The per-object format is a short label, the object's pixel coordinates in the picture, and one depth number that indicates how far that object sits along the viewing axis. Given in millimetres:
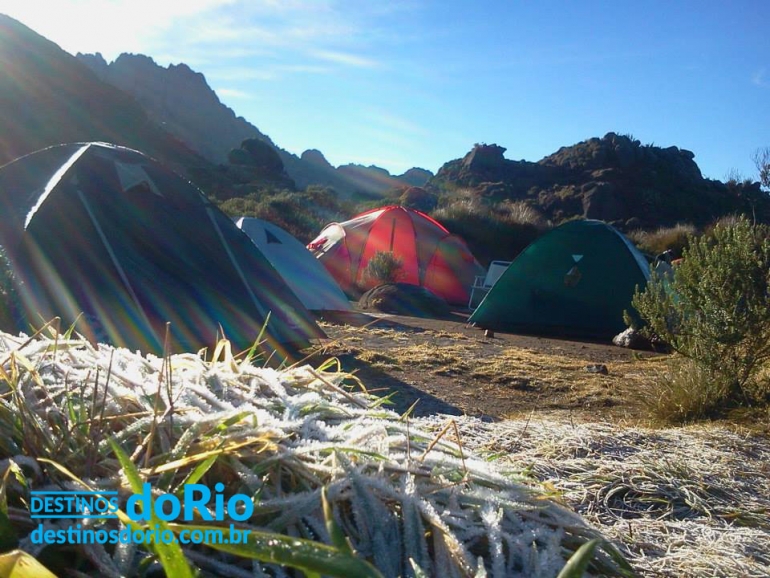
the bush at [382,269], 12969
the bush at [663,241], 18172
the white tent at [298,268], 9906
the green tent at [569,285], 9219
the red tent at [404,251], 13852
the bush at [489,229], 19531
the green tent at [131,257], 4914
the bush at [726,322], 3834
